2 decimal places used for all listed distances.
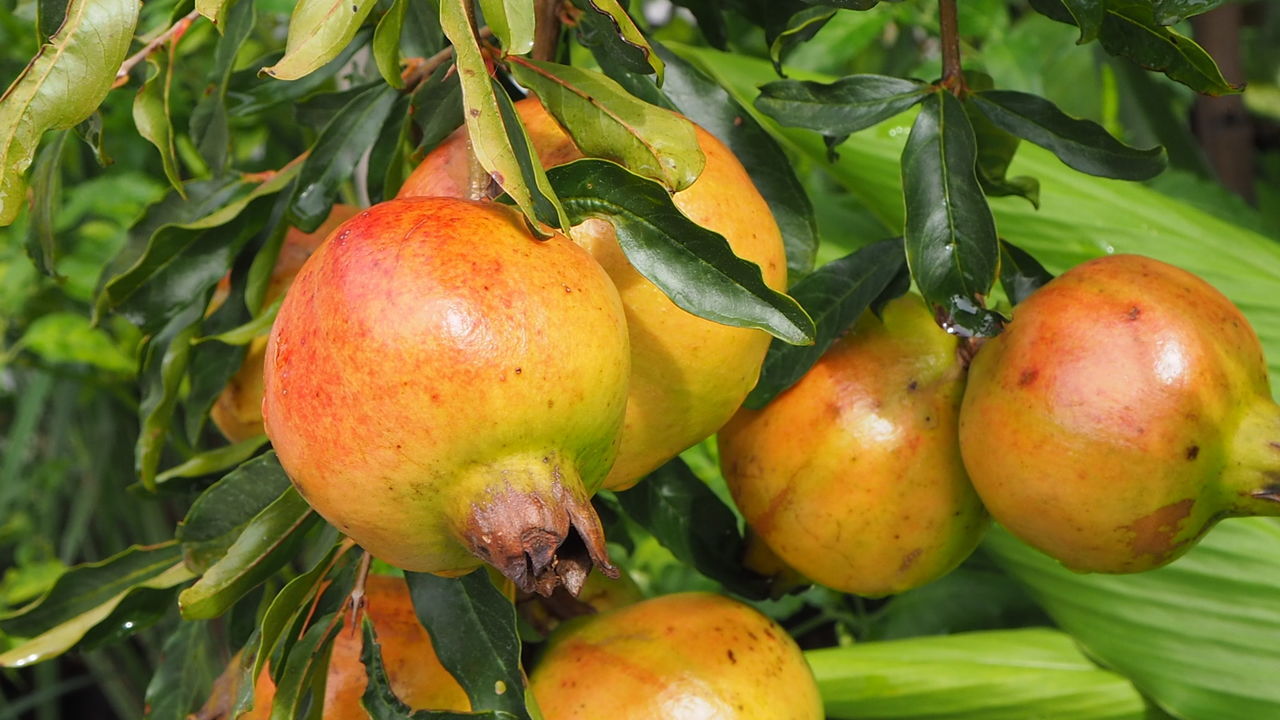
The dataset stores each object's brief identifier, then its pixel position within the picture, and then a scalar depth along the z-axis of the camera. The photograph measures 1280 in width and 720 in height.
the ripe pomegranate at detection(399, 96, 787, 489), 0.78
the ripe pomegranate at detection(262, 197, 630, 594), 0.73
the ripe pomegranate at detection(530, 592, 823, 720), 0.83
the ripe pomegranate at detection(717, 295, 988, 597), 0.85
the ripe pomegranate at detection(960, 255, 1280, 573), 0.80
